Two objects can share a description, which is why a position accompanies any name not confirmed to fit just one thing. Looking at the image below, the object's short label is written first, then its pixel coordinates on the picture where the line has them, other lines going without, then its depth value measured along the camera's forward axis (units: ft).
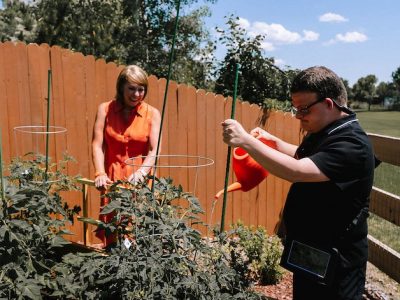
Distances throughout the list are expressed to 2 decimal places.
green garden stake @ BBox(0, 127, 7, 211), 5.54
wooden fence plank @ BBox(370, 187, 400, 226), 10.84
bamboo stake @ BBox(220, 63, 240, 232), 4.89
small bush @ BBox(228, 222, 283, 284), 11.23
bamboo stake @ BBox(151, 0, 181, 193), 5.02
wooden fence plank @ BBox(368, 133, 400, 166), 10.95
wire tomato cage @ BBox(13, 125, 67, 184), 12.66
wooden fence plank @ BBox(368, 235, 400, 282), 10.78
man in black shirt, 4.71
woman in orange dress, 8.64
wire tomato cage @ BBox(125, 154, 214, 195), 14.78
